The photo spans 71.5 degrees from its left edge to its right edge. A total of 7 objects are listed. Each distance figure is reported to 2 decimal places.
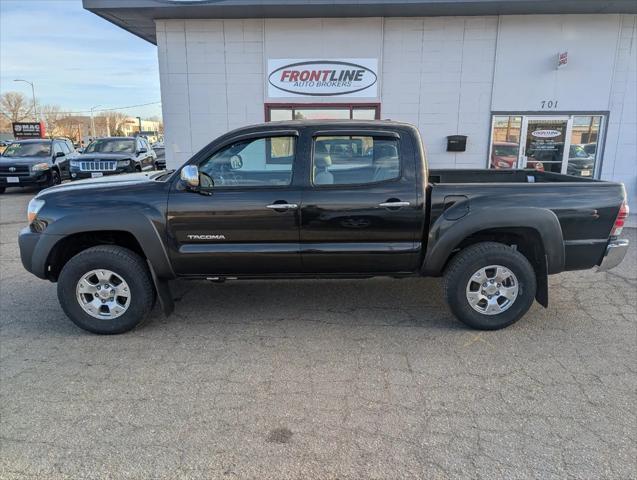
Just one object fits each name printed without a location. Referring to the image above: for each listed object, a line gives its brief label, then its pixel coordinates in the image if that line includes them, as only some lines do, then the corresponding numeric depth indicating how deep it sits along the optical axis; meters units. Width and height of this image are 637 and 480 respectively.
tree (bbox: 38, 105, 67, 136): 77.48
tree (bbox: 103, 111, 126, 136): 88.10
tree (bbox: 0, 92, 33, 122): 76.81
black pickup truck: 3.86
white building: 9.61
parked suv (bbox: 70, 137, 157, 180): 12.91
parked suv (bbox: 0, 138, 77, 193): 13.50
